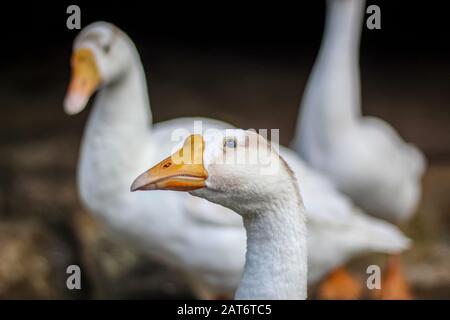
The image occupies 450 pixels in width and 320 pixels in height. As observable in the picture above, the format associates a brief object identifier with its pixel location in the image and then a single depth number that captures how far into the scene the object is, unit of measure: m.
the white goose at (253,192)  1.84
